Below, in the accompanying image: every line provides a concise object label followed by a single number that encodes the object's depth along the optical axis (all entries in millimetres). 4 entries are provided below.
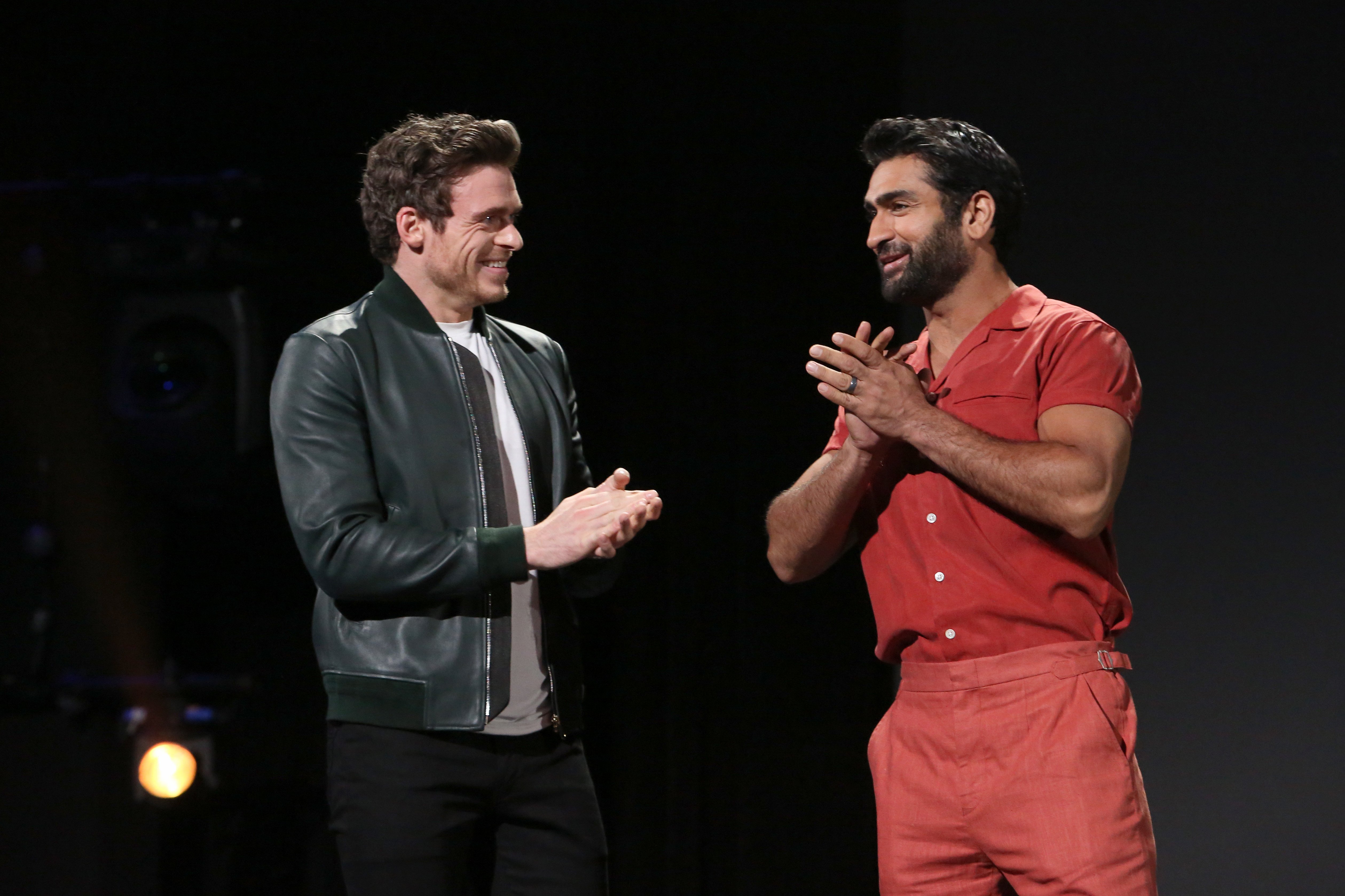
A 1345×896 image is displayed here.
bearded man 6112
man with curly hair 6163
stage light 7137
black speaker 7277
